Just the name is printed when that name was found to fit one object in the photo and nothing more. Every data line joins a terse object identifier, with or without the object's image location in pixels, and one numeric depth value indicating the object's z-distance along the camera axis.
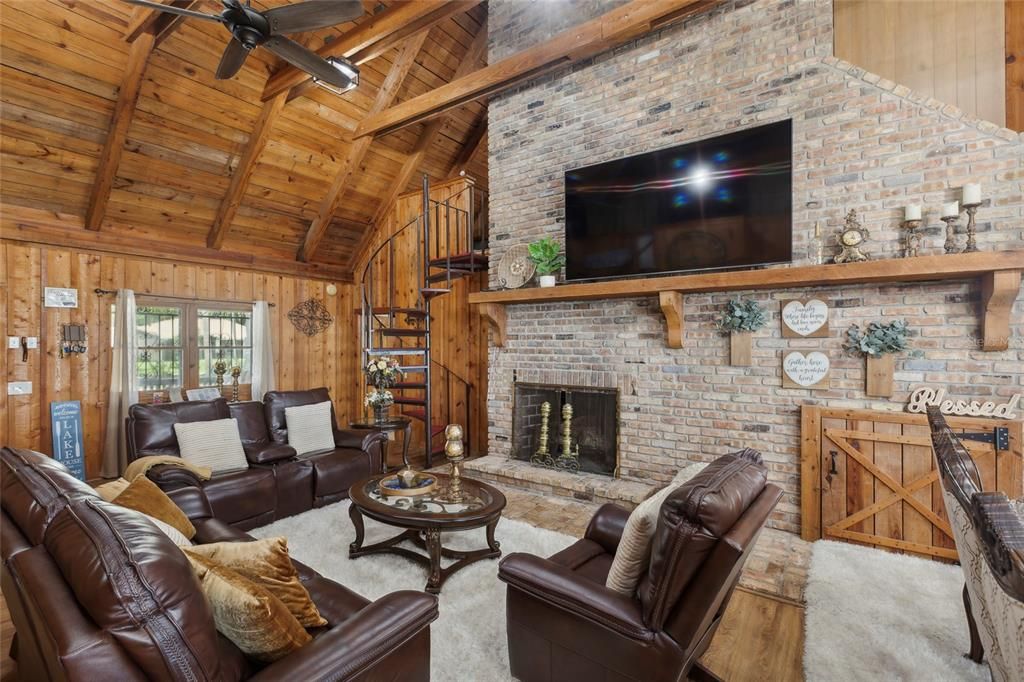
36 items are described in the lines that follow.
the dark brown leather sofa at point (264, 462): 3.36
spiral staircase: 5.34
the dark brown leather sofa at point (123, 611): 0.95
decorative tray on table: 2.90
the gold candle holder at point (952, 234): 2.88
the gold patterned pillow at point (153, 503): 1.95
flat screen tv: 3.39
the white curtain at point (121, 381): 5.17
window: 5.62
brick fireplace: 2.97
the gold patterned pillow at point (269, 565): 1.39
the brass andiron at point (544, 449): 4.68
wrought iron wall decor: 7.06
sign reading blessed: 2.79
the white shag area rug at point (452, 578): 2.05
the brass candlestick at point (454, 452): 2.84
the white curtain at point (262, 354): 6.43
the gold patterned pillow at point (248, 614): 1.18
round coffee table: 2.59
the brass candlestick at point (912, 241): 2.98
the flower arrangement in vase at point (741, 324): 3.53
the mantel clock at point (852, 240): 3.11
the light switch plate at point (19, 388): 4.67
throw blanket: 3.11
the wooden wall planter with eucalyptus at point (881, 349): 3.05
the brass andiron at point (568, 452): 4.52
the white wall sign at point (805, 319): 3.30
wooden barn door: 2.82
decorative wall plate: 4.61
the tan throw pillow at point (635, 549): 1.62
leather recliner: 1.42
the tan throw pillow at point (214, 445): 3.66
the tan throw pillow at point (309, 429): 4.28
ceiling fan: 2.58
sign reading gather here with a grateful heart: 3.31
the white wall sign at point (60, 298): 4.89
